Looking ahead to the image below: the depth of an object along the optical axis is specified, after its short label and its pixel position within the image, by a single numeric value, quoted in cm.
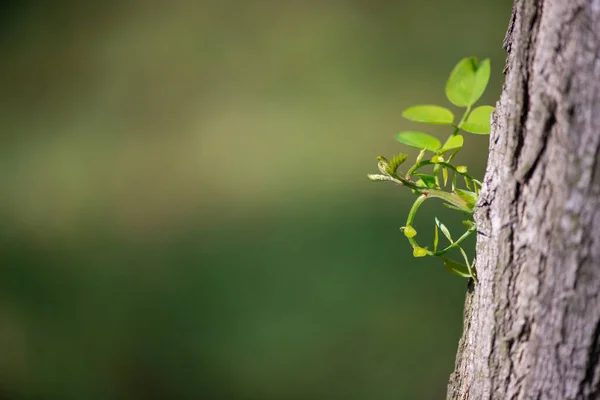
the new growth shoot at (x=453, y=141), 182
